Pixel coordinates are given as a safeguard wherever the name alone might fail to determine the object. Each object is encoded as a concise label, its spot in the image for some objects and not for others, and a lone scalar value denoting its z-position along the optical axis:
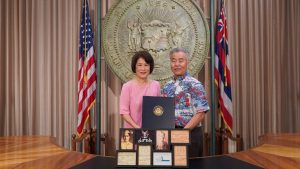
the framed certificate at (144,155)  1.61
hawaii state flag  3.85
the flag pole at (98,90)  3.97
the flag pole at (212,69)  3.94
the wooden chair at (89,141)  3.96
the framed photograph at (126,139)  1.67
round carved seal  3.99
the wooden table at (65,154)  1.68
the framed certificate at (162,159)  1.61
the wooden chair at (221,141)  3.72
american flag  3.93
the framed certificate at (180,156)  1.61
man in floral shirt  2.43
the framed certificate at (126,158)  1.62
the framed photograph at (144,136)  1.69
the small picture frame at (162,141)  1.66
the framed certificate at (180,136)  1.69
